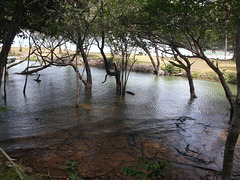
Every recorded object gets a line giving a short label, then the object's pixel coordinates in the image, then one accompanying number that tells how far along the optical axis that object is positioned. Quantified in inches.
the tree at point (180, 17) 301.1
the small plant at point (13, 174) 147.1
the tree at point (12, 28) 238.8
